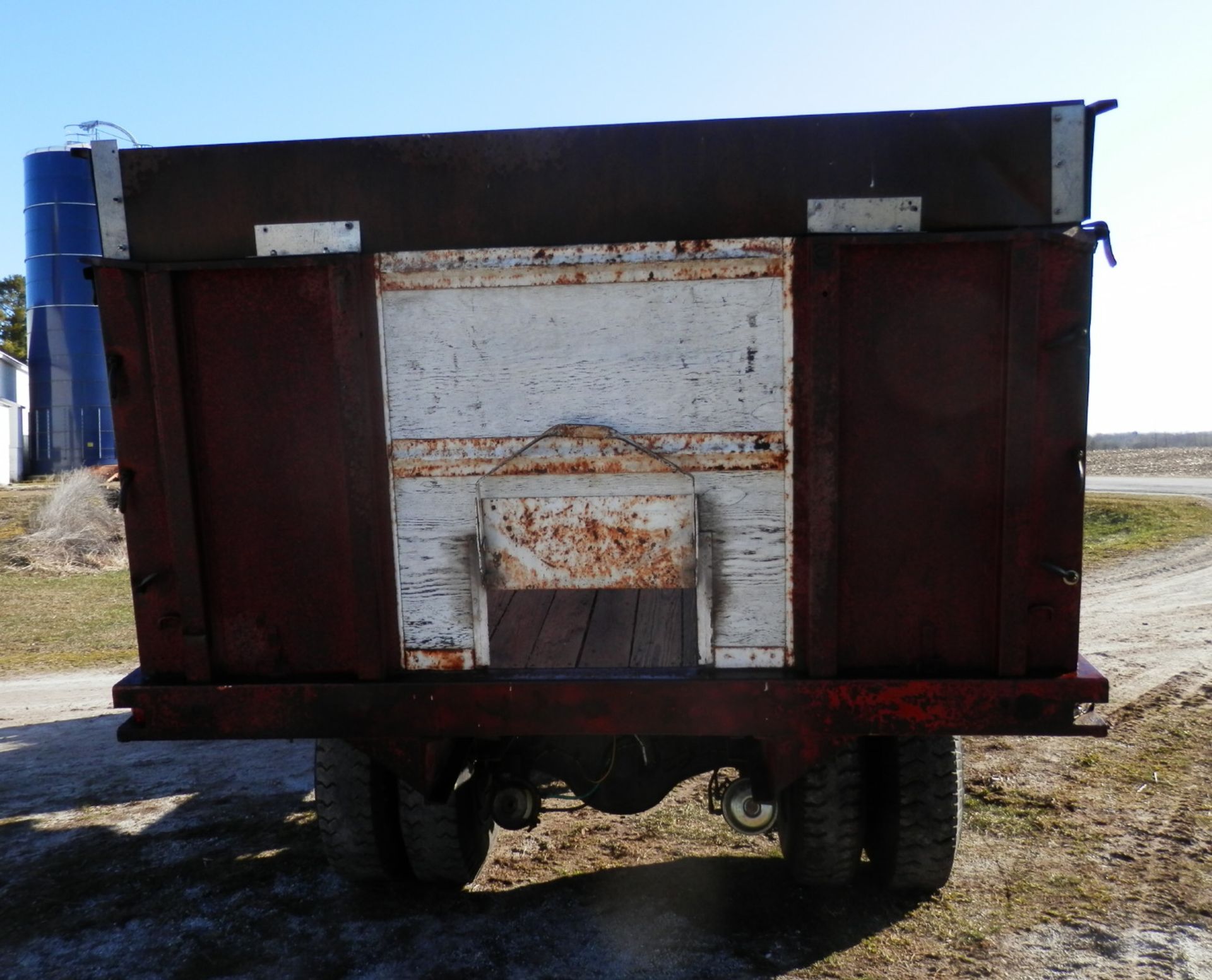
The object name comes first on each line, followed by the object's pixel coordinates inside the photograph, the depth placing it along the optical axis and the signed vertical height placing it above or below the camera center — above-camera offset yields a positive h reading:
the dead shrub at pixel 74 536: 15.10 -1.87
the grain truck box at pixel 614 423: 2.85 -0.03
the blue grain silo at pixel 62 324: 28.62 +3.39
